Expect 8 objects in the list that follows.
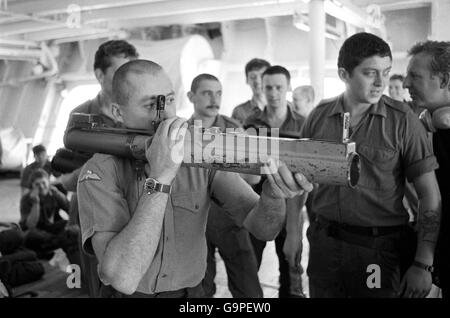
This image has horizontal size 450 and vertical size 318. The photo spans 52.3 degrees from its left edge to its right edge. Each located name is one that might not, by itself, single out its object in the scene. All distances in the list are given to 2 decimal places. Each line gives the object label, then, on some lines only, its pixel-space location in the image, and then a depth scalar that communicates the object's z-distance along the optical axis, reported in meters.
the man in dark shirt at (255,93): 2.72
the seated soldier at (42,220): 3.13
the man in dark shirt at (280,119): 2.25
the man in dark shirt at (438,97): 1.21
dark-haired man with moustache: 2.06
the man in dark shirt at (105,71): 1.62
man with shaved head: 0.85
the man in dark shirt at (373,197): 1.29
